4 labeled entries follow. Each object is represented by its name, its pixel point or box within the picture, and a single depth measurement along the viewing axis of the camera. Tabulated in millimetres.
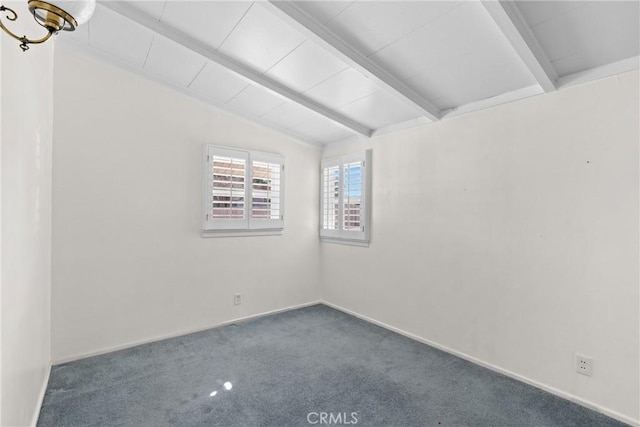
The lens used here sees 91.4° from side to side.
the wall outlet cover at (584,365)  1962
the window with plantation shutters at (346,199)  3488
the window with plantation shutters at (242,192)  3213
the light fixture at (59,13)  929
